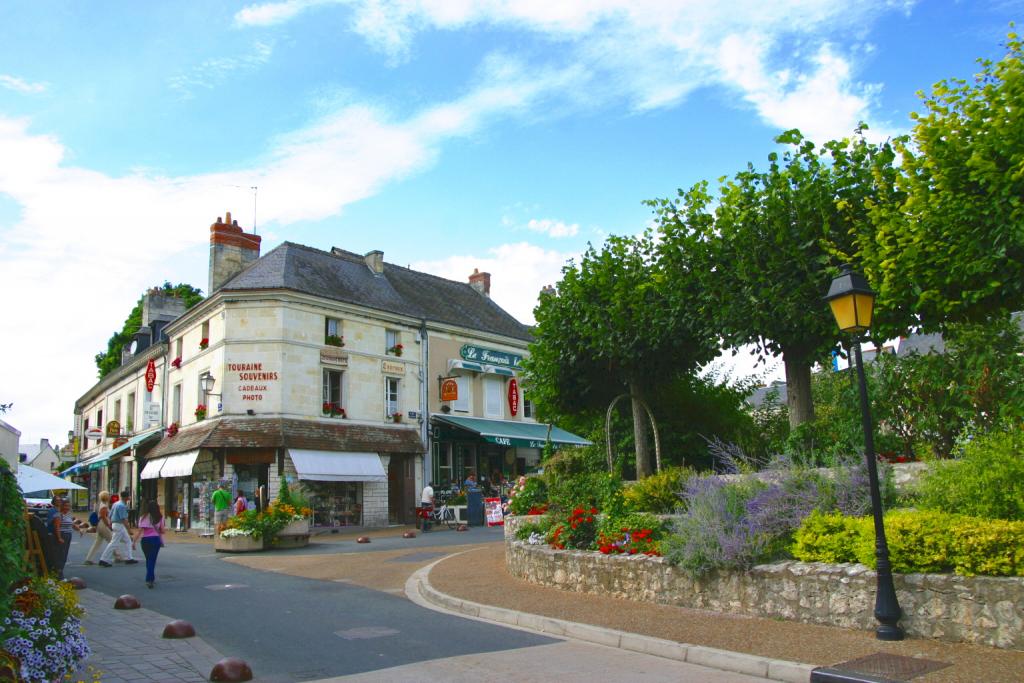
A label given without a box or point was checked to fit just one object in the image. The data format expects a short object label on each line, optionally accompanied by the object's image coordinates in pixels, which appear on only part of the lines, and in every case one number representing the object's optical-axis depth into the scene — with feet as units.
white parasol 54.14
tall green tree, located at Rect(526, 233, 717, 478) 44.32
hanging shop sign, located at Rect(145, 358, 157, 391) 100.27
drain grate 18.69
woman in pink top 38.73
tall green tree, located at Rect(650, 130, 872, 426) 36.52
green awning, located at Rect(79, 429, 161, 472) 96.28
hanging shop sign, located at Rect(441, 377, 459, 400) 93.56
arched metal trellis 46.01
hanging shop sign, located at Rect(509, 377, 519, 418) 103.35
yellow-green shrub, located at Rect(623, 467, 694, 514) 36.50
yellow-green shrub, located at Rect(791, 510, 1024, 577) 20.84
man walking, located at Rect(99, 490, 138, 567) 48.21
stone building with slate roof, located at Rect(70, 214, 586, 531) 79.30
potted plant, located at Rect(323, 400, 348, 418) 83.20
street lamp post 22.04
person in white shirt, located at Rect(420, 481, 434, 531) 74.95
